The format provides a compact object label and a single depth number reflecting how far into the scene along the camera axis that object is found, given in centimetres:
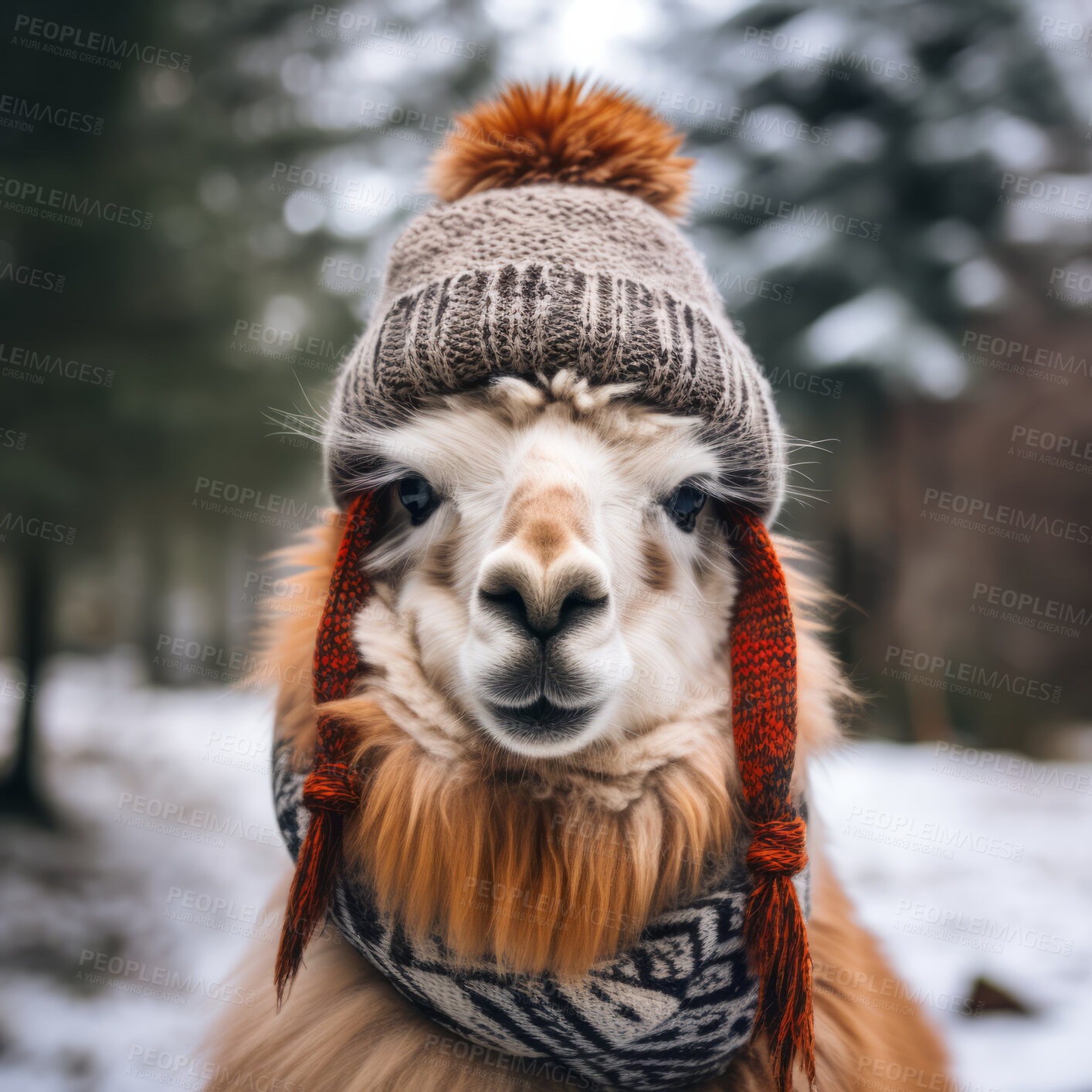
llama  112
